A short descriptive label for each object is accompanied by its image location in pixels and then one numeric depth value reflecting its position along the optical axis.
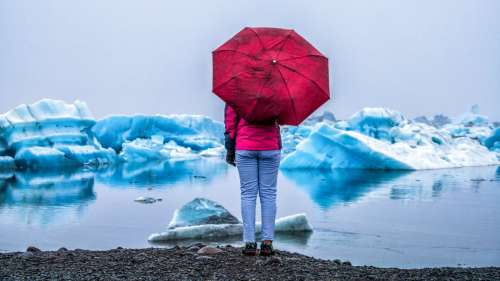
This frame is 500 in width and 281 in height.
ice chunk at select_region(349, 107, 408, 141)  25.39
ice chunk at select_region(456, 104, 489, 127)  41.88
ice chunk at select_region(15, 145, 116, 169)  21.47
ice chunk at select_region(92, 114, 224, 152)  30.31
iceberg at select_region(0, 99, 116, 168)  21.22
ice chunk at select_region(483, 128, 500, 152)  27.23
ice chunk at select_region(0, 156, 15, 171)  20.89
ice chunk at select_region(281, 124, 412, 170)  19.14
